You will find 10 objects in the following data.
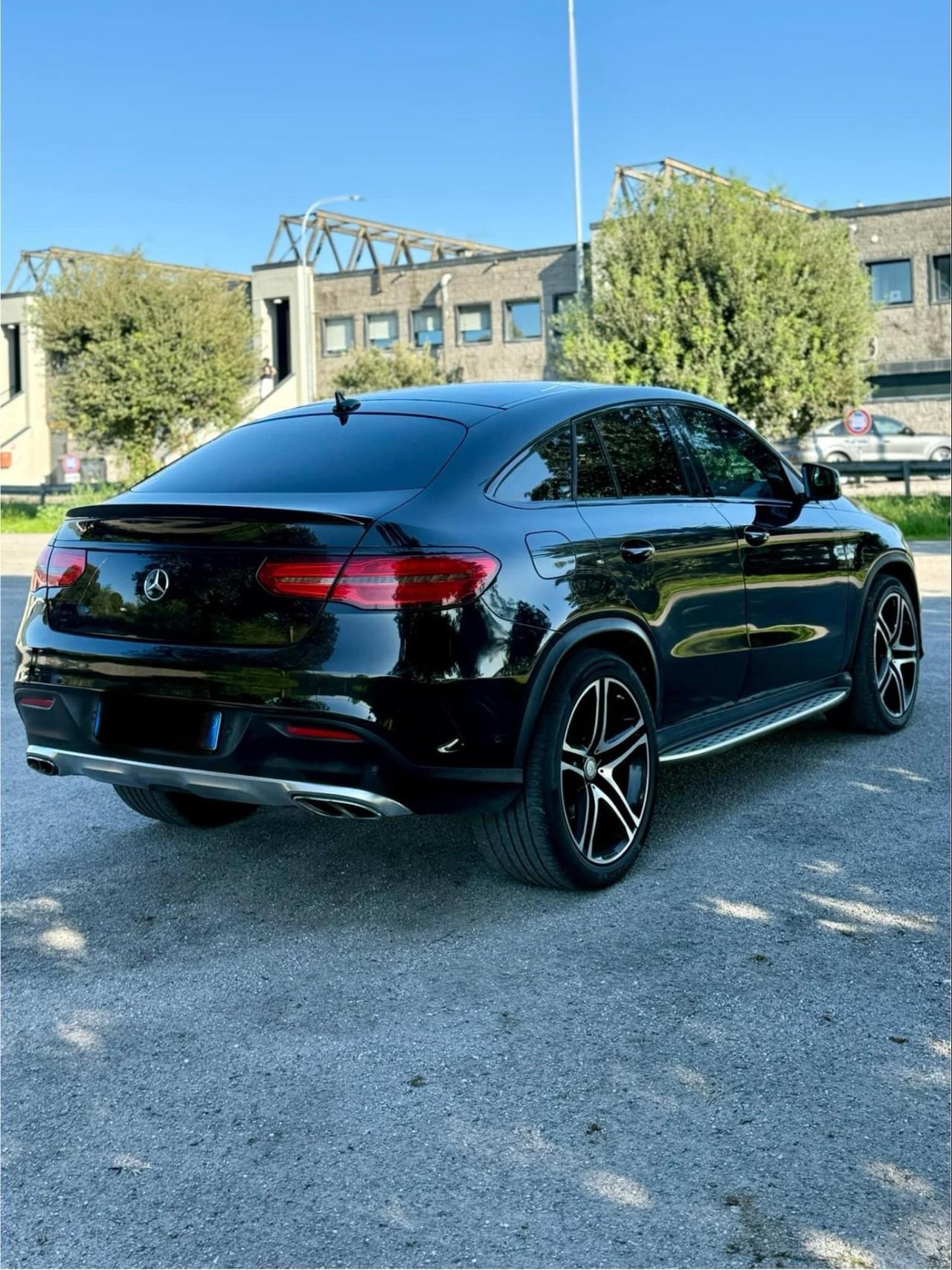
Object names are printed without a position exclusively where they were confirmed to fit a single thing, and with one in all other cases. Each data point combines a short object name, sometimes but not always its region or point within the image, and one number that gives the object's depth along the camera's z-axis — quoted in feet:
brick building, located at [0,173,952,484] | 149.18
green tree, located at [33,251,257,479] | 112.06
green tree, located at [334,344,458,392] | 161.68
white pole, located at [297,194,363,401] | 181.47
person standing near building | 149.63
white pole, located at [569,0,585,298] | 133.59
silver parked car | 124.98
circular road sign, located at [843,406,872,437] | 76.48
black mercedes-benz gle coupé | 13.14
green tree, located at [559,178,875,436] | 92.02
